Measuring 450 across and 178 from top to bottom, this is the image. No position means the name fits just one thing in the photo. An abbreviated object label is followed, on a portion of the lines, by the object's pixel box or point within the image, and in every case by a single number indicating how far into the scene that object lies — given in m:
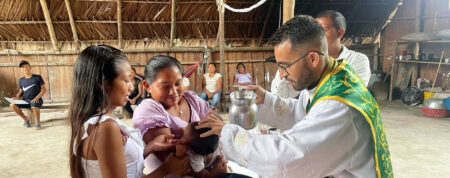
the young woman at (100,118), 1.12
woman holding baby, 1.49
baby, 1.33
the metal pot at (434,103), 5.87
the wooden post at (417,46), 7.46
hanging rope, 4.90
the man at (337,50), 2.55
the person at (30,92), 5.39
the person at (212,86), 6.28
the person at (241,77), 6.70
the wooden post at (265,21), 7.18
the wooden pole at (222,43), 5.67
